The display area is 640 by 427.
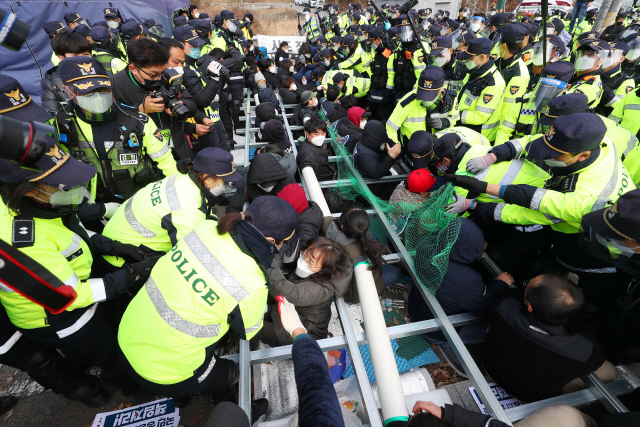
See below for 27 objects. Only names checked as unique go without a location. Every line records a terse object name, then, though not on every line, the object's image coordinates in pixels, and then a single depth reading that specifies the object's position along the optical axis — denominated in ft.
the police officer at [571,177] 6.58
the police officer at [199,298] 5.28
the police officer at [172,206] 7.47
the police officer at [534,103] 10.74
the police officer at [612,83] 13.15
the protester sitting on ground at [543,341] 5.76
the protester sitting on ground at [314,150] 13.12
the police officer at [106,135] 8.14
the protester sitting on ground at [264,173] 10.30
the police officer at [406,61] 19.25
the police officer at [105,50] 15.26
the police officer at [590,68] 11.55
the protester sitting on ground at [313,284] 7.34
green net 7.34
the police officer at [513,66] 13.35
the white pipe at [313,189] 10.59
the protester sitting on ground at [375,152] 12.16
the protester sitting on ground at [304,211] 9.21
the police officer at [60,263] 5.12
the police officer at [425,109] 11.84
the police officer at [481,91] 12.91
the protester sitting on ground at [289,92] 23.15
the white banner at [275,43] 38.09
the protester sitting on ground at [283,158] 11.56
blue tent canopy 22.26
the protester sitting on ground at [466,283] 7.54
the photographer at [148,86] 10.30
